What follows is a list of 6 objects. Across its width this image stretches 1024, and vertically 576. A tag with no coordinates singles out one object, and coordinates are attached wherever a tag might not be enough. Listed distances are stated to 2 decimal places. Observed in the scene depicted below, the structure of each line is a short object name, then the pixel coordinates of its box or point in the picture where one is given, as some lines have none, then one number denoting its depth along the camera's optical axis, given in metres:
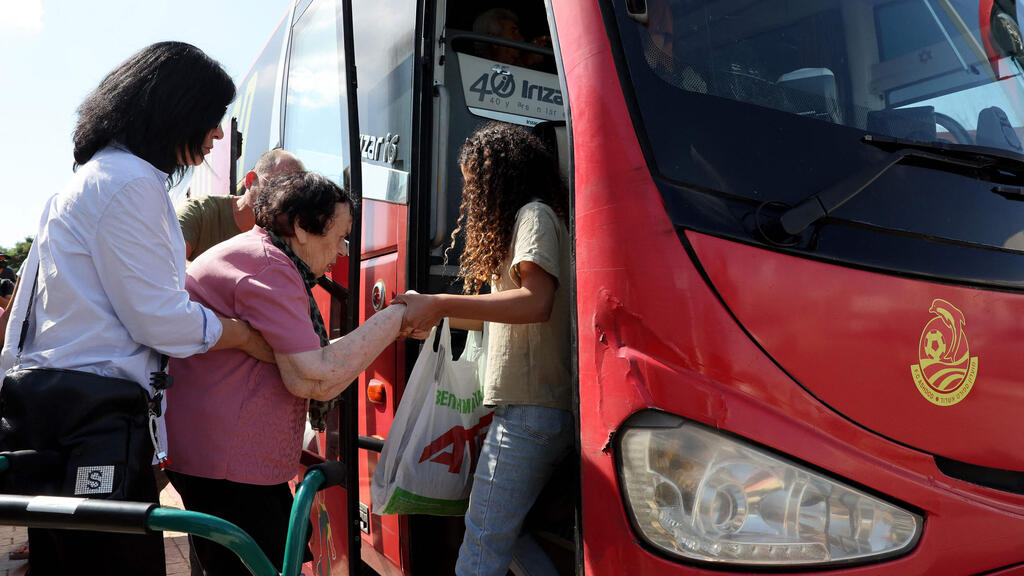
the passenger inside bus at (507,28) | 3.55
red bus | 1.47
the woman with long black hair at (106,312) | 1.59
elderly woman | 1.92
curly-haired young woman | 2.00
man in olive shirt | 3.49
